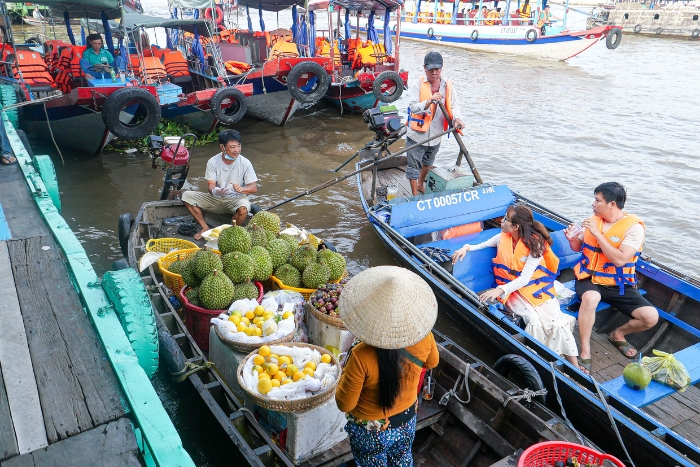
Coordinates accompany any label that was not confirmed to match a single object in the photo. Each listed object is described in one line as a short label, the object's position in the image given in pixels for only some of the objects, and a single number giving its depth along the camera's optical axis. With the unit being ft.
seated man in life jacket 13.62
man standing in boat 20.16
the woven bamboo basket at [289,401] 9.34
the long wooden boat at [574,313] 11.05
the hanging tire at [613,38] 71.51
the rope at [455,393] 11.54
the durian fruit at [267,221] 16.44
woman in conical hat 7.09
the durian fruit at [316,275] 13.84
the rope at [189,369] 11.62
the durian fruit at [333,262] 14.16
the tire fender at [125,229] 18.54
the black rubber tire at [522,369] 12.02
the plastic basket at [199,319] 13.00
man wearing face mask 19.11
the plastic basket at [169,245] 16.70
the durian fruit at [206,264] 13.51
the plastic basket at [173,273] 14.69
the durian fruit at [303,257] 14.47
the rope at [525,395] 10.93
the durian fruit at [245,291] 13.19
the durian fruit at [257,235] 14.93
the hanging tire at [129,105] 26.94
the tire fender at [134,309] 8.35
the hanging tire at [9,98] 23.59
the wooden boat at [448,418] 10.35
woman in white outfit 13.56
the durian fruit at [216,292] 12.83
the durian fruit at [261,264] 14.05
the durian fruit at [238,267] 13.50
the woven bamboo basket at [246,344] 10.87
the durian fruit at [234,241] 14.33
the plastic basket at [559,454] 8.53
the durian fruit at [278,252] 14.73
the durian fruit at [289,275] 14.14
